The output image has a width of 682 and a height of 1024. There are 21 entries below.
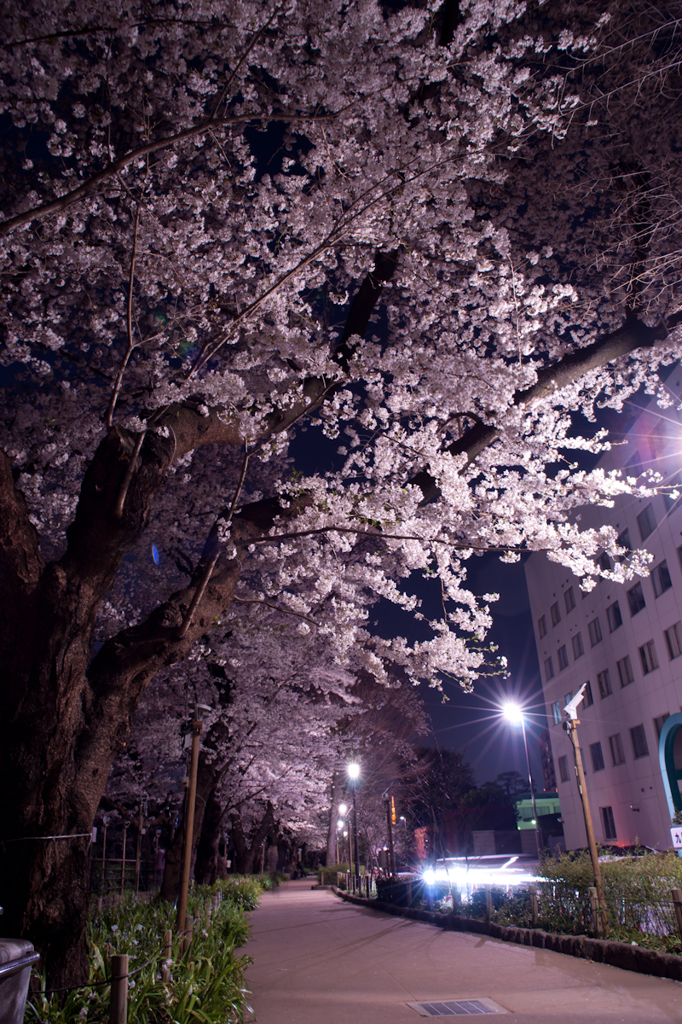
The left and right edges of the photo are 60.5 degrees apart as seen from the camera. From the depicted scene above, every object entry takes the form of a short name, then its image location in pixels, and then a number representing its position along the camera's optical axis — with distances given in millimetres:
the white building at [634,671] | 23469
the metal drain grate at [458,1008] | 6191
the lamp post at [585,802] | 8748
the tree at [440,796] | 48772
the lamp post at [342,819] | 35156
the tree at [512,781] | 78188
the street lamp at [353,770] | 23844
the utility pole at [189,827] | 7246
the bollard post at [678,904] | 7215
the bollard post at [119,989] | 3367
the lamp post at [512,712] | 23484
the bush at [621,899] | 7840
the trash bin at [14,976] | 2369
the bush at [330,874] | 31373
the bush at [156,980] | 4504
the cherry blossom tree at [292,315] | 5234
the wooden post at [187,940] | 6680
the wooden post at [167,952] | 5332
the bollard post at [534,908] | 10344
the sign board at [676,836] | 16703
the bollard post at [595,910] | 8641
